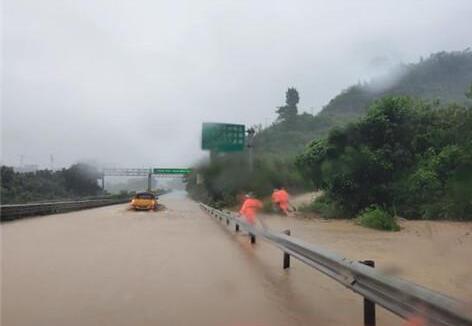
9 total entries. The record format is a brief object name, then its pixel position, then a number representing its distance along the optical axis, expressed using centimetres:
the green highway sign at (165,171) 9588
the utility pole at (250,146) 1848
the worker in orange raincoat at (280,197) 1717
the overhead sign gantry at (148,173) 9705
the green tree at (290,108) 4422
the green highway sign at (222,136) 2398
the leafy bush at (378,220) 2281
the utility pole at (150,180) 10384
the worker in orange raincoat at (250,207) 1720
